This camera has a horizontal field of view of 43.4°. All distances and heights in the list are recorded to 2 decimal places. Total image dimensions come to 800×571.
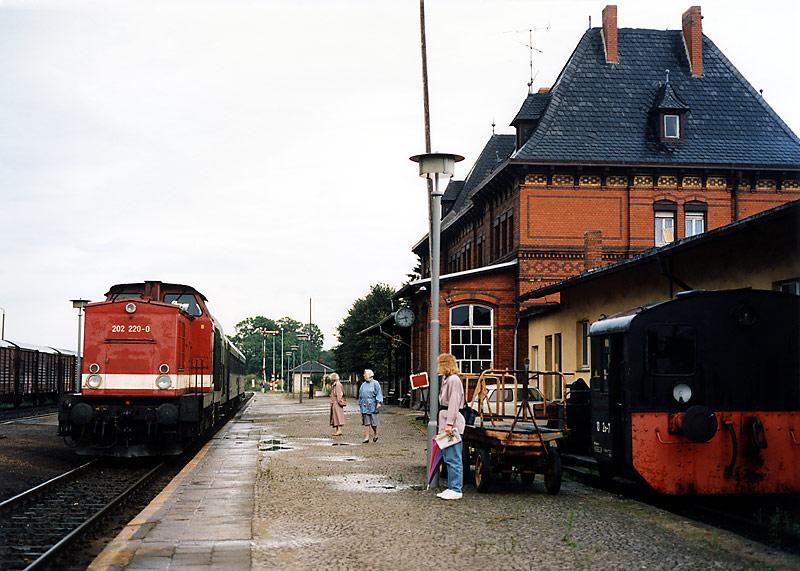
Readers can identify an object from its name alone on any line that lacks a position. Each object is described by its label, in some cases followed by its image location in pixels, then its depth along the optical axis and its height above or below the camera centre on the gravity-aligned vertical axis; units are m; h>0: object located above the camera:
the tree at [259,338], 176.62 +4.77
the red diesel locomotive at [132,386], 17.92 -0.38
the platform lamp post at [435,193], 14.26 +2.50
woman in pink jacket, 12.29 -0.72
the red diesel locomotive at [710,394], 11.27 -0.36
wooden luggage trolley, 12.73 -1.08
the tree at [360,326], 75.75 +3.05
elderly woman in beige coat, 25.00 -1.01
